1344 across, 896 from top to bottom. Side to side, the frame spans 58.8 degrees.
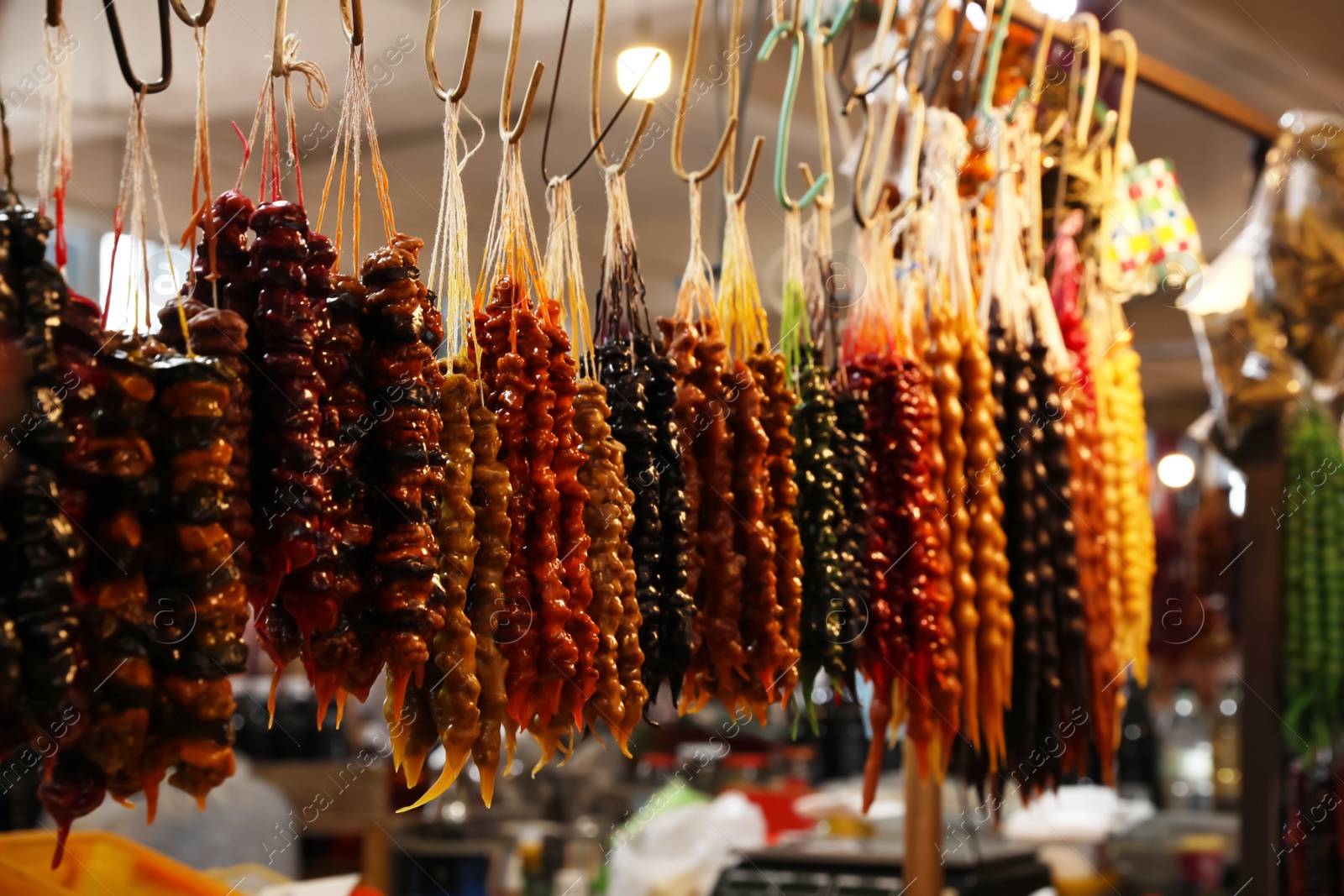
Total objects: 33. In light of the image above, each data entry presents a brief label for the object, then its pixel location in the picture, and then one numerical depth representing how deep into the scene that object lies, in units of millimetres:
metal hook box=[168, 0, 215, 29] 803
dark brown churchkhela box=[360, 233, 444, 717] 796
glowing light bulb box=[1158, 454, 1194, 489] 3861
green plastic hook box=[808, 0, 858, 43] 1363
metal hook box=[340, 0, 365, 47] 884
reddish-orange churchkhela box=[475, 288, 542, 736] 909
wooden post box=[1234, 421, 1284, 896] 2164
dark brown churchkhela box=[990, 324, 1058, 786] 1354
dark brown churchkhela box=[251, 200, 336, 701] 743
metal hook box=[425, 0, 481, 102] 936
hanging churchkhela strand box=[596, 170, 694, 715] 1031
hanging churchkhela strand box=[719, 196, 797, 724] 1086
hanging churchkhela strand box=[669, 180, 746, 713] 1078
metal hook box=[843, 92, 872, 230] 1342
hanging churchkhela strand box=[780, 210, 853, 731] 1170
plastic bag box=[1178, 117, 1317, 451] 2311
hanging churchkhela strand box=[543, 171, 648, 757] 958
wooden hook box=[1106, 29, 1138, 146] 1803
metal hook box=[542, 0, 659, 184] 1033
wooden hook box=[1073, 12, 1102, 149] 1701
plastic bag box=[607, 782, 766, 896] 2246
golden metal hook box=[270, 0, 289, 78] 855
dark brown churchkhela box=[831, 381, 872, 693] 1188
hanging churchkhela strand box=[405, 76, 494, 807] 856
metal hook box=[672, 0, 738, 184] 1145
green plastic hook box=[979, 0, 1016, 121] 1519
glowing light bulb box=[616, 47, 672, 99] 1471
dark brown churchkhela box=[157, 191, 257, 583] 729
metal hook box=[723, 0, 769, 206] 1176
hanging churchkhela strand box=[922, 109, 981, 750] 1290
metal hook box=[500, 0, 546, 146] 960
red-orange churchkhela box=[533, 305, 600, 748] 931
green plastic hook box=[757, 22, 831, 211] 1286
